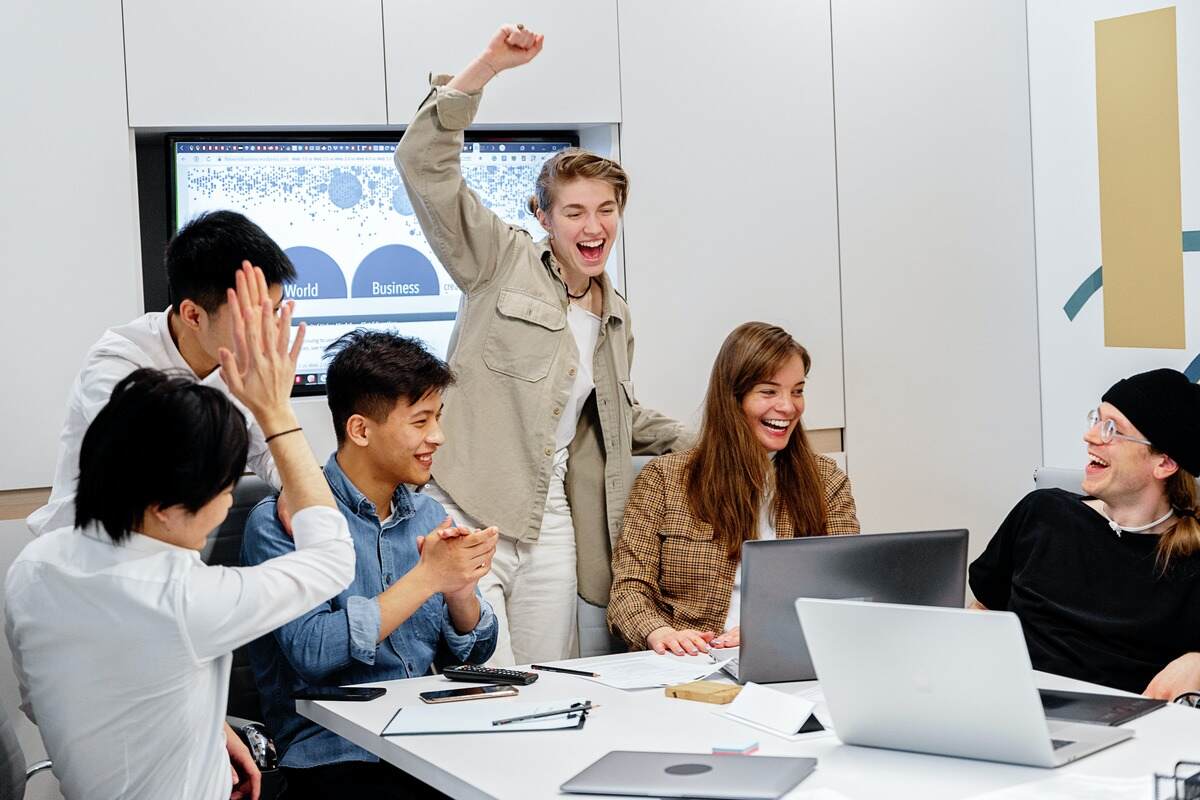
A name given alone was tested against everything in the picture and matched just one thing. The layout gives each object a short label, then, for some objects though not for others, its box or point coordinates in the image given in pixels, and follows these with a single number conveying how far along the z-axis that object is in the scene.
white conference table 1.84
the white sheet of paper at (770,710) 2.11
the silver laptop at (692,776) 1.78
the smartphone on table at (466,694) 2.32
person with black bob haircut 1.81
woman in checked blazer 3.05
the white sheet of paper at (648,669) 2.45
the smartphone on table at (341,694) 2.35
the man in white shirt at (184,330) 2.51
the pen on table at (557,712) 2.17
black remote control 2.43
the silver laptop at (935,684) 1.80
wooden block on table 2.31
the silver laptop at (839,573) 2.32
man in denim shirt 2.38
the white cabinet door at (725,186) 4.01
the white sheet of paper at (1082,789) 1.75
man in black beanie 2.70
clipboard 2.13
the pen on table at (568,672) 2.51
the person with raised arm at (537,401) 3.18
